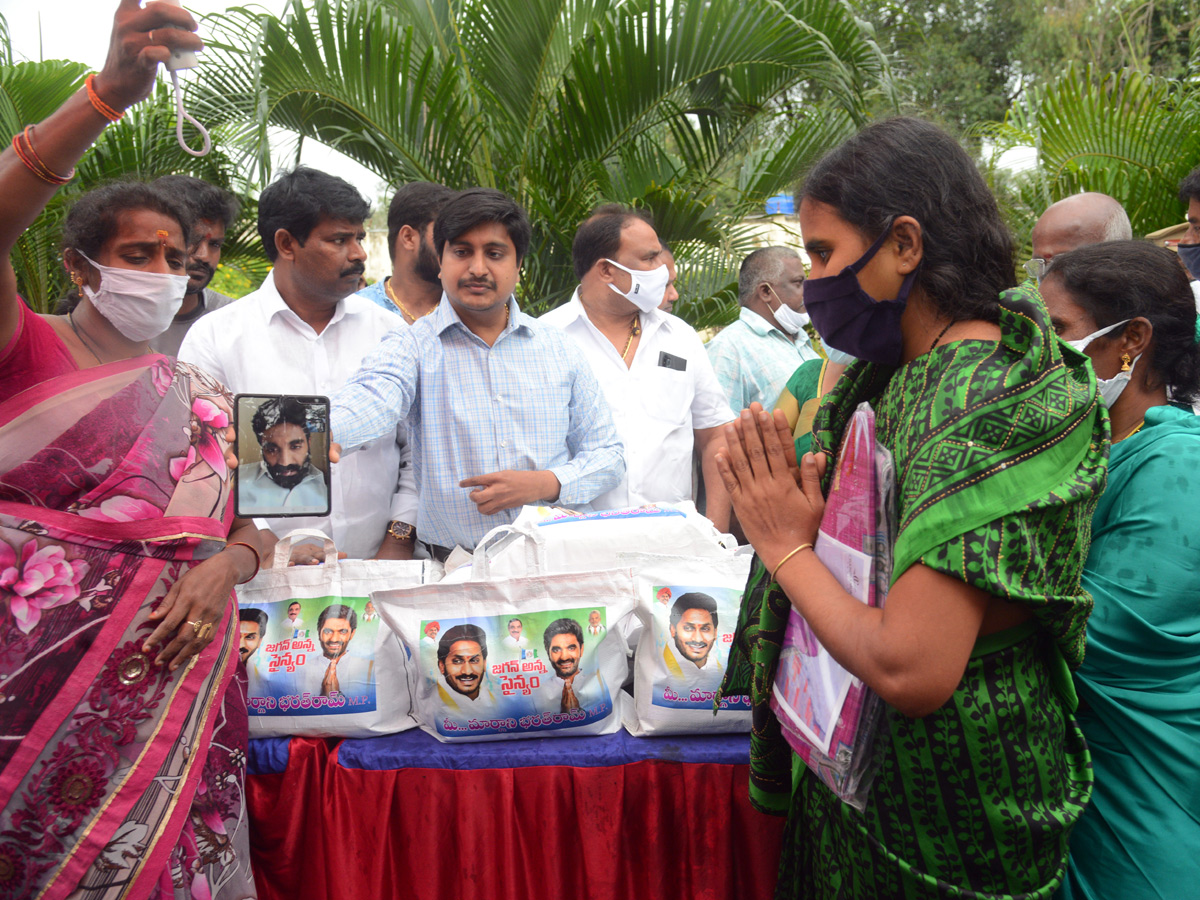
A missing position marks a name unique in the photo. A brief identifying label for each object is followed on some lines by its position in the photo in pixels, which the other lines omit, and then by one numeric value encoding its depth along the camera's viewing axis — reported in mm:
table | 2062
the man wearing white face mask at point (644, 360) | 3387
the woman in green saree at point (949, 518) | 1160
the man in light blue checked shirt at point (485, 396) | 2615
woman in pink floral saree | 1479
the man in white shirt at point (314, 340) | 2822
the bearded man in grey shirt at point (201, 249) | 3521
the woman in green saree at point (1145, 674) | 1582
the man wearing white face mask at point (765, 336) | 4098
